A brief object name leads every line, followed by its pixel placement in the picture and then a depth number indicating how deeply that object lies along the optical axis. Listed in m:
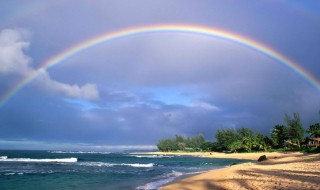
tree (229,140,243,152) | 98.32
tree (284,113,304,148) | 72.79
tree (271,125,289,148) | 83.03
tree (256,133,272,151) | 92.21
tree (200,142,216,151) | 135.73
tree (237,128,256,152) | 94.65
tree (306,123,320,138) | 60.01
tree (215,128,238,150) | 121.64
